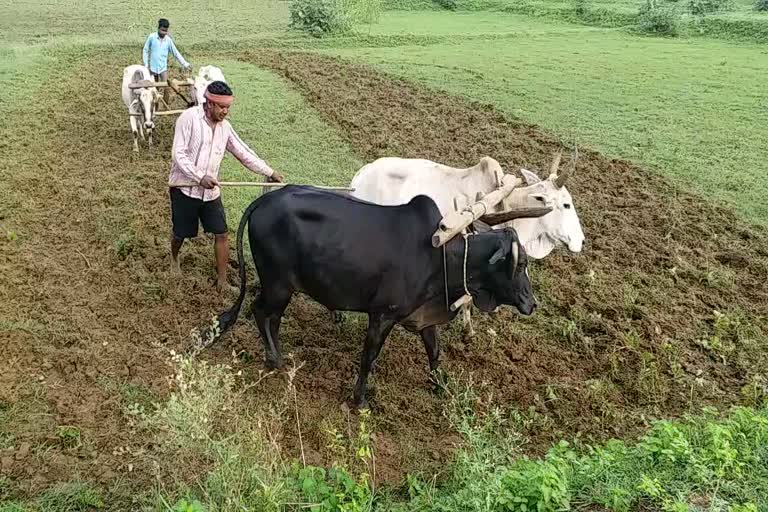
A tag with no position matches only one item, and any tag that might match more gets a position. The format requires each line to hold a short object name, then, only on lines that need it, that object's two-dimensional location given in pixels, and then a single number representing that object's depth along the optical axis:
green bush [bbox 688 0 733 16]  26.22
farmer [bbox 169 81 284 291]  5.67
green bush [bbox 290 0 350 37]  23.59
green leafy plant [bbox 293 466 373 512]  3.65
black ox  4.75
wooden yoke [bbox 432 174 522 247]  4.50
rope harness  4.73
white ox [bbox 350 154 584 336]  5.98
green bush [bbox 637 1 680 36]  24.81
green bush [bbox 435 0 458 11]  32.78
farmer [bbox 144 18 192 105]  12.33
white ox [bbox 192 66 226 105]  11.10
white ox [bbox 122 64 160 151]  10.38
